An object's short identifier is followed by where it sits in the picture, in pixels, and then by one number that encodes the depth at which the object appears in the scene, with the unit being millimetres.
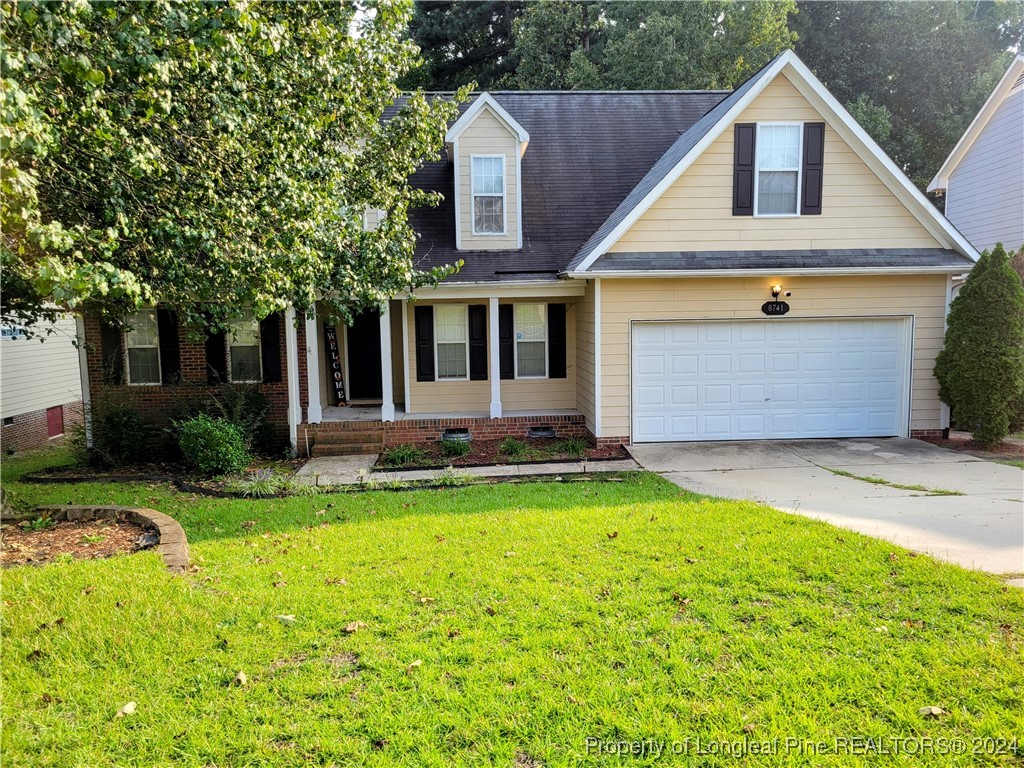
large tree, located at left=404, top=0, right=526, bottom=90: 26141
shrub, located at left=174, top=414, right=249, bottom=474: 10117
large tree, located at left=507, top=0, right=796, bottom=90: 20594
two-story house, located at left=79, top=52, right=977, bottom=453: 10594
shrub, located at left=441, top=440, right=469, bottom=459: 10891
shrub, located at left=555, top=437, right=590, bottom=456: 10695
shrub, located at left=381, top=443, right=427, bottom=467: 10594
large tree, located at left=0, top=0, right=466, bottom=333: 4297
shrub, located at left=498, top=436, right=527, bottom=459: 10776
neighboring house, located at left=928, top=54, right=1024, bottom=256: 14531
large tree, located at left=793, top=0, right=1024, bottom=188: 24453
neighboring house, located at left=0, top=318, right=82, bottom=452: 15031
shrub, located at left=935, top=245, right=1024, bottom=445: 9930
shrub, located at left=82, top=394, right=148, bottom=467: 11461
